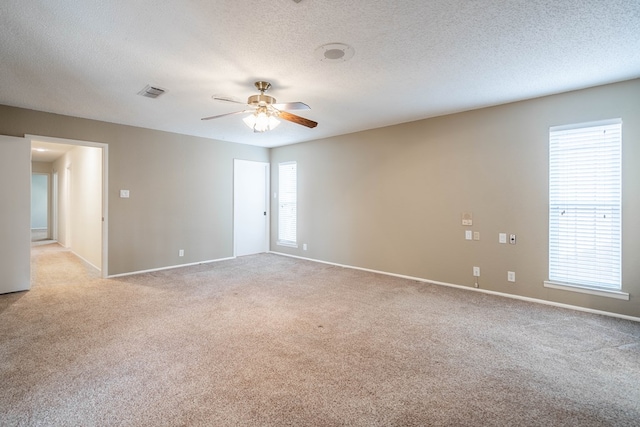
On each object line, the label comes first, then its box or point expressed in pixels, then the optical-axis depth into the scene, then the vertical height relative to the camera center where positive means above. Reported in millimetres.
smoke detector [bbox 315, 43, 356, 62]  2518 +1358
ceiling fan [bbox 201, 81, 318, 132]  3318 +1078
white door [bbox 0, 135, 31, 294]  4031 -76
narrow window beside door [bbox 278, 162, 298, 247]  6777 +141
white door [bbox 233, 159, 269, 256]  6660 +50
